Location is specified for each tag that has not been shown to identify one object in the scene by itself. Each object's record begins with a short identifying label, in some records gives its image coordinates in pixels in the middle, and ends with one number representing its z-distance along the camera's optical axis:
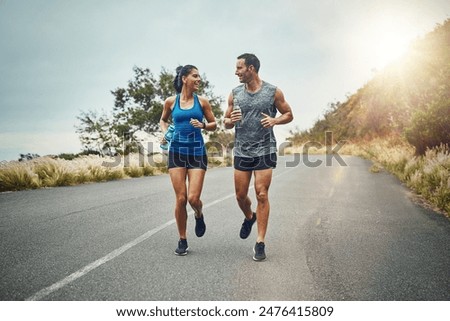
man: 3.89
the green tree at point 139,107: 21.33
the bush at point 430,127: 11.09
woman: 4.02
